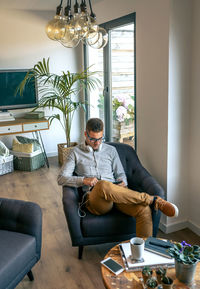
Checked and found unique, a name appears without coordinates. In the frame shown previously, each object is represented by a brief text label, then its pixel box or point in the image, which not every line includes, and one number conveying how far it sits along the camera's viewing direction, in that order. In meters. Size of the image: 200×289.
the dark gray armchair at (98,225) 2.39
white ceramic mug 1.82
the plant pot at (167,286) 1.58
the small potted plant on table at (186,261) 1.63
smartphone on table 1.80
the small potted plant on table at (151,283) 1.59
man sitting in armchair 2.34
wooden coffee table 1.68
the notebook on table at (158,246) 1.90
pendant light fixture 2.10
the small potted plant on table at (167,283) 1.58
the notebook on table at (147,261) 1.81
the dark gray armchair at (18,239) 1.91
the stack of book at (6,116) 4.73
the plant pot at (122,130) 3.80
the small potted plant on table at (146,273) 1.65
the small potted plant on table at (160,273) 1.63
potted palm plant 4.43
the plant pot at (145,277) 1.64
